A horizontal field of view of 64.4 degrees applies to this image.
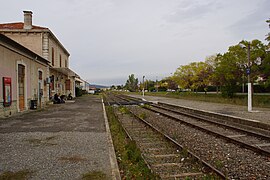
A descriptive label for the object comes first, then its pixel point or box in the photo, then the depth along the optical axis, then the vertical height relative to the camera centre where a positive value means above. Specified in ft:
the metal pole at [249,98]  45.50 -2.13
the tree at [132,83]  366.14 +9.58
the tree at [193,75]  120.26 +8.00
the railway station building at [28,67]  39.09 +5.54
